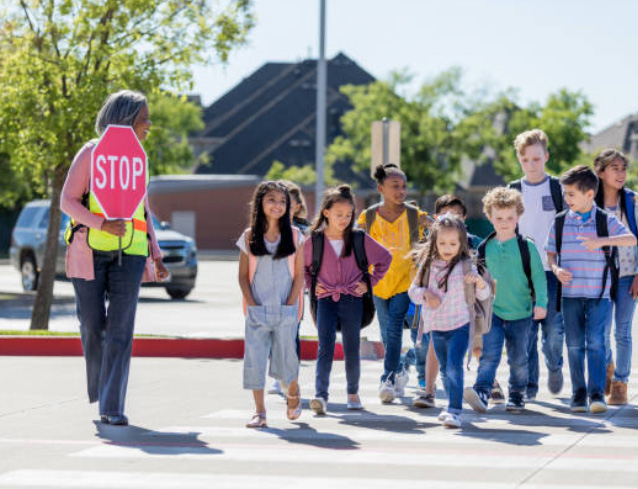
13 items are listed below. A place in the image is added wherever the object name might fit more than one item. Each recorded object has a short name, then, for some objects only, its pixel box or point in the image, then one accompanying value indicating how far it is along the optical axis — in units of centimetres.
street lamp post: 2913
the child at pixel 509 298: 1278
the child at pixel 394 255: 1374
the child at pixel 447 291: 1216
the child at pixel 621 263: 1330
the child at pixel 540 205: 1356
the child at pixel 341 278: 1300
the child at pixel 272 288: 1193
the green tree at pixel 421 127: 10285
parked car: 3501
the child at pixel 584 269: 1273
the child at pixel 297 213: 1446
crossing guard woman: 1162
